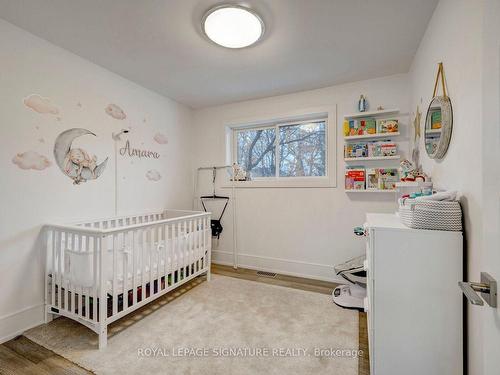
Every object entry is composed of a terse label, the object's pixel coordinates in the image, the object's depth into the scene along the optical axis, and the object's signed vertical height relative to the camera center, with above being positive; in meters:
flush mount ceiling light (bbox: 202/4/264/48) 1.63 +1.16
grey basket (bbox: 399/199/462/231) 1.16 -0.13
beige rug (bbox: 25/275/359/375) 1.51 -1.09
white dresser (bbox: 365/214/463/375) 1.15 -0.56
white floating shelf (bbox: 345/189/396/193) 2.49 -0.03
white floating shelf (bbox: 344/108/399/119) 2.48 +0.79
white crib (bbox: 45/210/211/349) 1.73 -0.64
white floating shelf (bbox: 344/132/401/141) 2.47 +0.55
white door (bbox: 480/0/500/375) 0.63 +0.05
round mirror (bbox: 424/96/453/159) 1.34 +0.37
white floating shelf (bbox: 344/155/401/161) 2.47 +0.32
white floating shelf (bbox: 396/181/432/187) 1.63 +0.03
